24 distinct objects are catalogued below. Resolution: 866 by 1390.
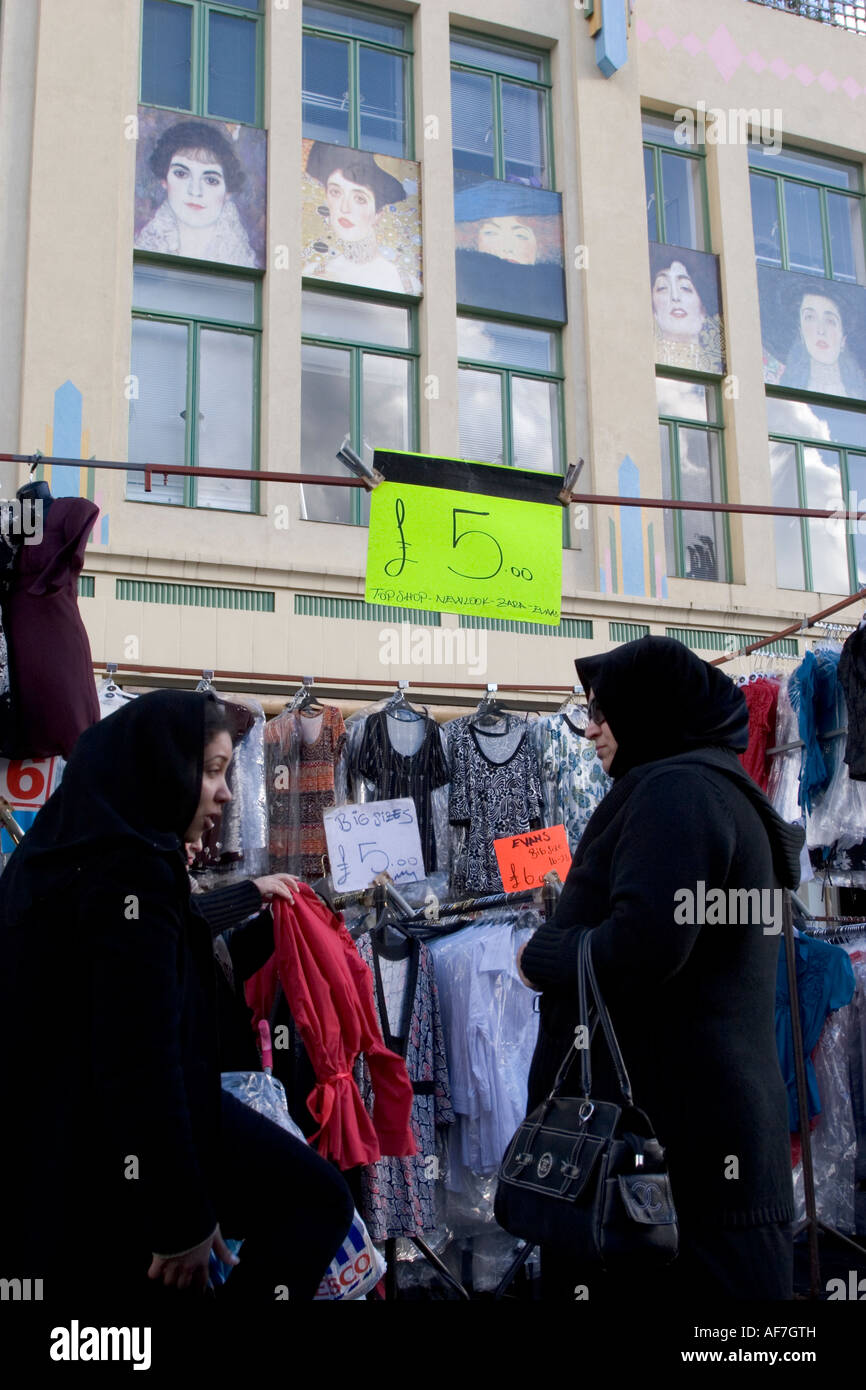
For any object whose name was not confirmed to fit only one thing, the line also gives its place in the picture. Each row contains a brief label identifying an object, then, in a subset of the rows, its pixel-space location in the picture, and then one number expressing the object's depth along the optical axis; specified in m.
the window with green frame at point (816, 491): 13.12
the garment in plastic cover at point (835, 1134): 6.15
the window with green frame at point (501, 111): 12.64
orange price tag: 6.00
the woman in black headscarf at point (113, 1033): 2.43
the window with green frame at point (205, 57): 11.48
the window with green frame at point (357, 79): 12.09
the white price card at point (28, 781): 4.67
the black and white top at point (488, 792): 7.95
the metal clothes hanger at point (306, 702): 7.93
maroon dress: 4.46
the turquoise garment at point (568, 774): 8.03
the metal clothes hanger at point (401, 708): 8.17
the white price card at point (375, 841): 6.02
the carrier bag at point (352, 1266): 3.06
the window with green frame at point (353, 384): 11.48
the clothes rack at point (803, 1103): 4.92
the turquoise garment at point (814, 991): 5.86
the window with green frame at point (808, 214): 13.84
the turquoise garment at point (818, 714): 6.99
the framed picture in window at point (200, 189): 11.08
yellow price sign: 5.92
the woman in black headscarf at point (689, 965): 2.64
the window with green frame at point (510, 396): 12.06
